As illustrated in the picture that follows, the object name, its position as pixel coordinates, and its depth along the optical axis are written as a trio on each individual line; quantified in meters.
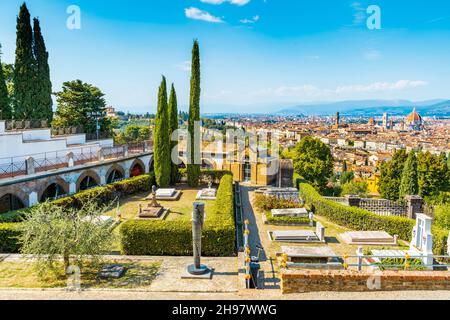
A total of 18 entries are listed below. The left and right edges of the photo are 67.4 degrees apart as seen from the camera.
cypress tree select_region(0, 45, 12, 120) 27.11
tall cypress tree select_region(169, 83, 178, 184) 28.06
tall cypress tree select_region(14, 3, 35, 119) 28.33
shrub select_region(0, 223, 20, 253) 12.84
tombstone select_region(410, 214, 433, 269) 13.46
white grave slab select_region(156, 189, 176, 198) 23.77
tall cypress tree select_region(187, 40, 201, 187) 27.31
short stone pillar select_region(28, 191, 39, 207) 18.15
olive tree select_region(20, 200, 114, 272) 10.04
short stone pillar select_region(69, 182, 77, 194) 21.38
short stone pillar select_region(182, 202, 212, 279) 10.70
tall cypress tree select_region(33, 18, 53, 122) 29.69
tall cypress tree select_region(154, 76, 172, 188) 26.73
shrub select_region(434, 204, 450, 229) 21.39
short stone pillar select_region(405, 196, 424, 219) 21.98
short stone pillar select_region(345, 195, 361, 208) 23.01
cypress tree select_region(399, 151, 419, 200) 31.83
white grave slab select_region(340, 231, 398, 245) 16.31
